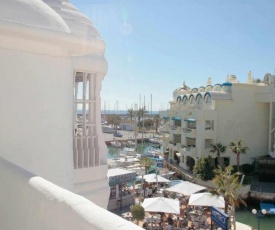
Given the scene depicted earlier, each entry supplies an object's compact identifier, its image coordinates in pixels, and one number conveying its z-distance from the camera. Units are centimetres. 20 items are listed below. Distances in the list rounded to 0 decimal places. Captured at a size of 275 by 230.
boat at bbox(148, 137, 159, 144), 6782
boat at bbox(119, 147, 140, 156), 4719
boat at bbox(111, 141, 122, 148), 6066
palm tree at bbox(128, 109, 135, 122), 9138
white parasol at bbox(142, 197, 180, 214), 1742
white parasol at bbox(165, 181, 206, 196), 2226
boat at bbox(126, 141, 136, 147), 6217
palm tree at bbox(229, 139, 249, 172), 3012
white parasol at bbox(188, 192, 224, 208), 1895
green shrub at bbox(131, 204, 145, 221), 1709
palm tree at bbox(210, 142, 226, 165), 3180
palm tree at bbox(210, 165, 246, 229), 1852
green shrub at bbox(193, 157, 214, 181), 2950
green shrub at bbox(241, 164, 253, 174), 3325
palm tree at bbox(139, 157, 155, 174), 3017
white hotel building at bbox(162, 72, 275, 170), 3297
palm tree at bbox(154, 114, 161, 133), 8940
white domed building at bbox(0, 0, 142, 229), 322
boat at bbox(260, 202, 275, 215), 2169
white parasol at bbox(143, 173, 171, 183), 2516
